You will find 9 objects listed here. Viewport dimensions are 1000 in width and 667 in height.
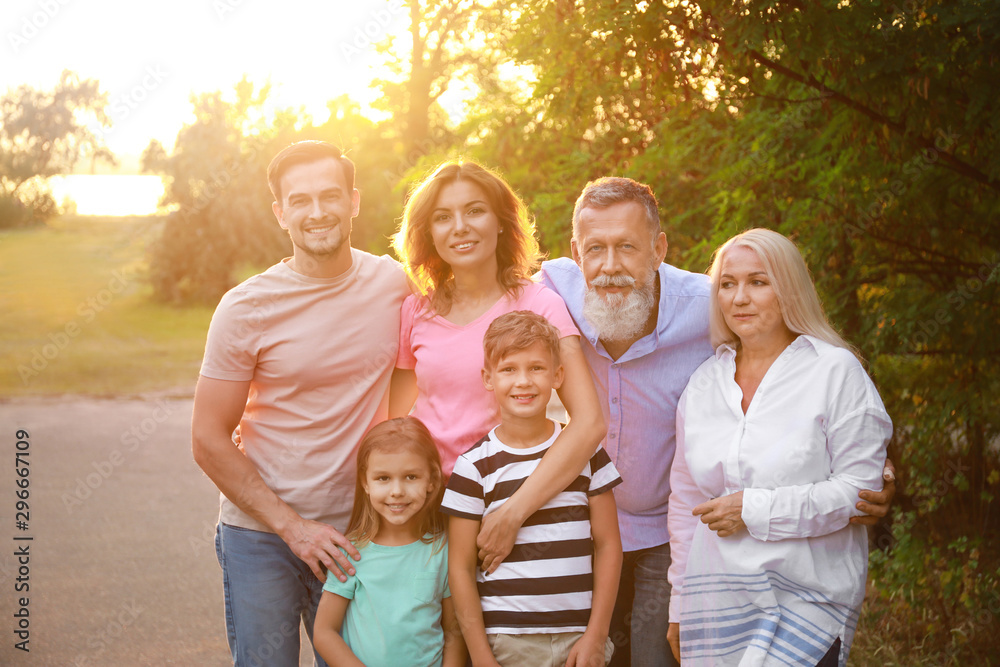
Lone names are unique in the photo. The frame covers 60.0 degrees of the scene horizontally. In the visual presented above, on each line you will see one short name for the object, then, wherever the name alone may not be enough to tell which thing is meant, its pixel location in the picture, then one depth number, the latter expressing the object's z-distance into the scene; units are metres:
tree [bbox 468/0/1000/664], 3.45
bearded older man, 3.01
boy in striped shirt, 2.66
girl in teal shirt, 2.76
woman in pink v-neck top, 2.85
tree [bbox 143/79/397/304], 24.59
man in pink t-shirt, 2.92
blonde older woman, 2.49
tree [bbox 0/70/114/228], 23.80
